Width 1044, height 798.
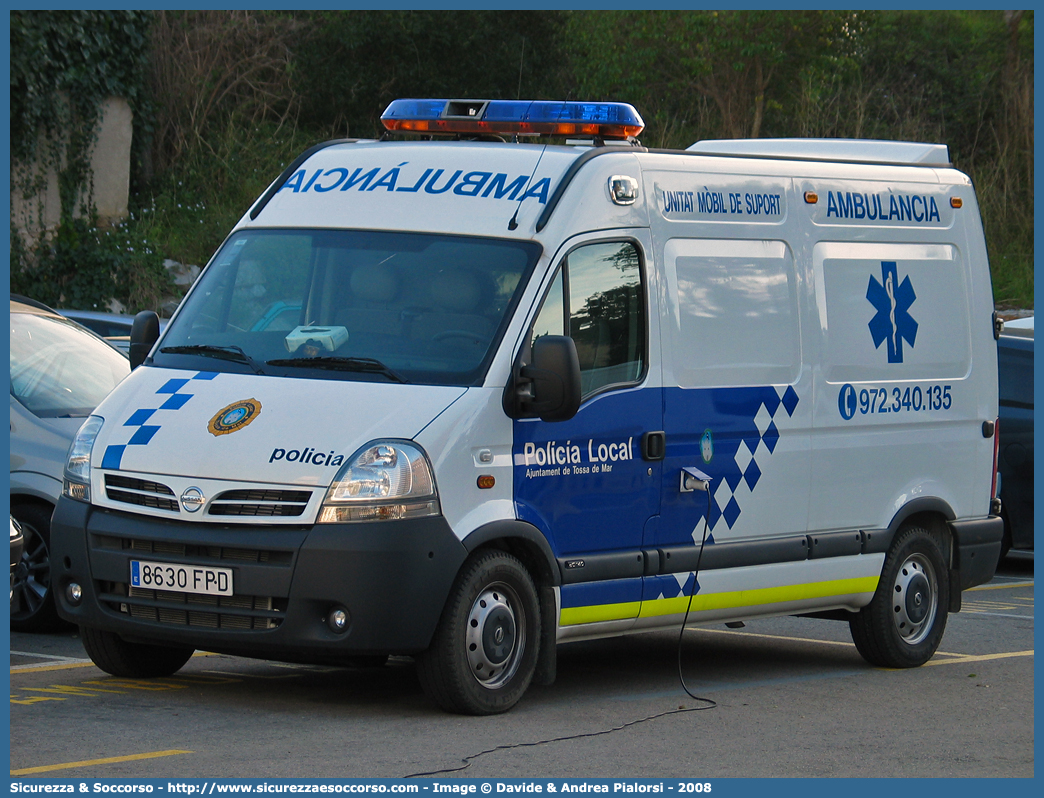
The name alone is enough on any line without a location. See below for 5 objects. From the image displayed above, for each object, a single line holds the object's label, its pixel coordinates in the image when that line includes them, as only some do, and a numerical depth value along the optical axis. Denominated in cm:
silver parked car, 1959
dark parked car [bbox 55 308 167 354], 2952
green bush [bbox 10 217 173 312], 4387
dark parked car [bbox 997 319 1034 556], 2831
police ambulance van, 1424
